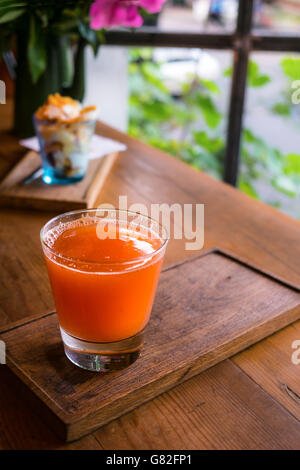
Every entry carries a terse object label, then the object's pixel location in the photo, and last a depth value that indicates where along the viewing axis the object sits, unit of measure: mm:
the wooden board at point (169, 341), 539
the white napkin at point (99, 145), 1296
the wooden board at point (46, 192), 1034
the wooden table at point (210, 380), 526
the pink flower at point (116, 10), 929
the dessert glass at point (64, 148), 1054
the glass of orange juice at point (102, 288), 549
